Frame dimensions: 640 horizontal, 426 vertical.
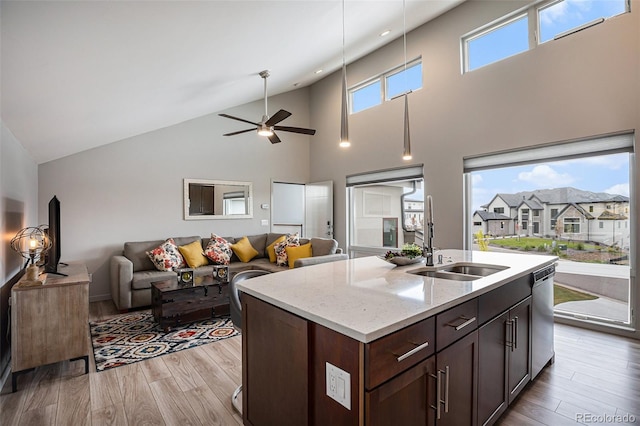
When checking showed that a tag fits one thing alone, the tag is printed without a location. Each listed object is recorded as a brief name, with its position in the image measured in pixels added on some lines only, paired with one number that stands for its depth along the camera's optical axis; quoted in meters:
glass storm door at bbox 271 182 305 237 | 6.93
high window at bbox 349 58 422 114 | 5.16
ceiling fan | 4.10
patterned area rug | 2.92
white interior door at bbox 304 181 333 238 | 6.59
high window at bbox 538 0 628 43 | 3.34
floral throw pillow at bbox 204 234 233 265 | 5.28
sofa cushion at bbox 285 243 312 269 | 5.17
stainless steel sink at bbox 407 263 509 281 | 2.15
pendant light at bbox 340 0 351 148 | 2.44
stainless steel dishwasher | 2.30
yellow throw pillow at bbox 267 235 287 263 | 5.64
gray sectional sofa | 4.17
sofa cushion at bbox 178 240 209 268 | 4.99
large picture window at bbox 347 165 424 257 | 5.45
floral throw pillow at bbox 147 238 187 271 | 4.69
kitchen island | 1.16
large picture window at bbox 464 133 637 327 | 3.38
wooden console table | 2.35
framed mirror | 5.67
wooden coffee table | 3.51
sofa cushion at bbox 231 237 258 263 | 5.64
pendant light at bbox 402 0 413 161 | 2.79
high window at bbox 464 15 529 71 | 4.00
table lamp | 2.47
